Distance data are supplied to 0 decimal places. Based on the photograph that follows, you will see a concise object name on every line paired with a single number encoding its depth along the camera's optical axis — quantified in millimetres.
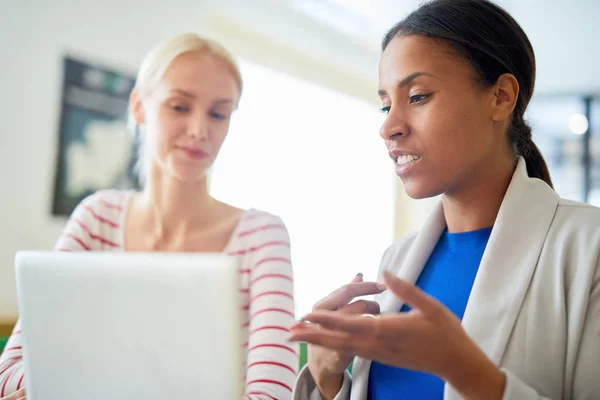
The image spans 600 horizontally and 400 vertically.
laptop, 741
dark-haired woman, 941
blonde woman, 1415
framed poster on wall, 3223
